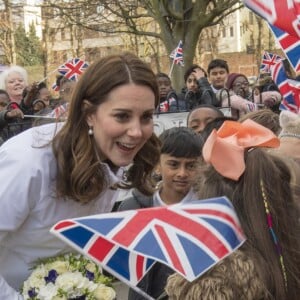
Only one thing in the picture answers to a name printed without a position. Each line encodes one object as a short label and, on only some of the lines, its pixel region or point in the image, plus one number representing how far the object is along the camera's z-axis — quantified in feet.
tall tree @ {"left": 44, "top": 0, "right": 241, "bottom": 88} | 54.70
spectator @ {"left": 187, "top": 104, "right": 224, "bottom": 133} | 16.83
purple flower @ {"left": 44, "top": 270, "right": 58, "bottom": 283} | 7.53
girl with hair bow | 6.03
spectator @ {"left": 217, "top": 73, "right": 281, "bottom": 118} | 23.81
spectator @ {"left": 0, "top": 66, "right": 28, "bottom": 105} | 26.20
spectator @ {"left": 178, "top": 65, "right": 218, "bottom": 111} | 25.50
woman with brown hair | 7.61
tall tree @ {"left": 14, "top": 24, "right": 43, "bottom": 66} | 139.32
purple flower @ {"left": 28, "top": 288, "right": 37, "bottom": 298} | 7.55
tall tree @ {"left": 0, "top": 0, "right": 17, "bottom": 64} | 100.23
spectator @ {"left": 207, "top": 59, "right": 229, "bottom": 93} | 28.07
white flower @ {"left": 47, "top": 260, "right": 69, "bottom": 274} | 7.62
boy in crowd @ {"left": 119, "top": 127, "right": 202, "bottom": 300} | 10.89
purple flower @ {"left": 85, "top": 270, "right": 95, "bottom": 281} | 7.60
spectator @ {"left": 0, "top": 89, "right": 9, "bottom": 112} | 25.14
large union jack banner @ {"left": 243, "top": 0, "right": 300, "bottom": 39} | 11.94
